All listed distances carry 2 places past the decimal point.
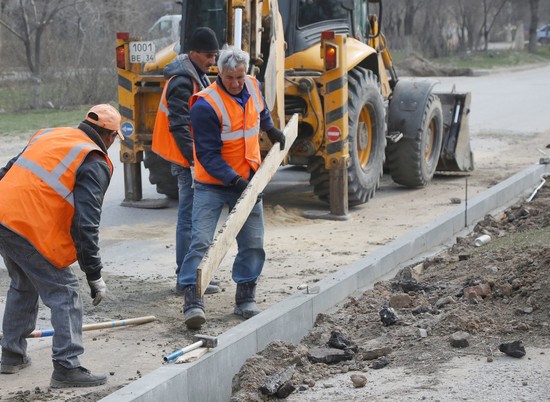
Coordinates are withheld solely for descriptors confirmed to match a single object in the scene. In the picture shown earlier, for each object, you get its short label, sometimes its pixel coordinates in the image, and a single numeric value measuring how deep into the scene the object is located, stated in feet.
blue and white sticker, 73.93
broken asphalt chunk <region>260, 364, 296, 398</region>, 36.47
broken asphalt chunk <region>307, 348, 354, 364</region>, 40.35
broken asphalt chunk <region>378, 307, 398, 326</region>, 44.26
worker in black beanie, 50.55
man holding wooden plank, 44.71
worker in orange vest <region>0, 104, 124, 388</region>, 36.29
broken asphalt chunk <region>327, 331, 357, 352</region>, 41.59
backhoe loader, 69.60
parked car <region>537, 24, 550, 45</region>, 415.03
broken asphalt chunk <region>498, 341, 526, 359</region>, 38.26
